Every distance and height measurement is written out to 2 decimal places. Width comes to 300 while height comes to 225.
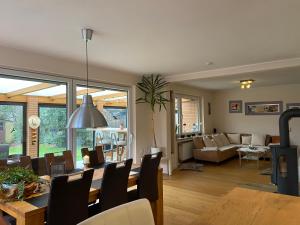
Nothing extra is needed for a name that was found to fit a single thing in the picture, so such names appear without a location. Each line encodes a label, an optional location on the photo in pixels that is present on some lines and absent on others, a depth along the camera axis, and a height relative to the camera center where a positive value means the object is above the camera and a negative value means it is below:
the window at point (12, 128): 3.27 -0.05
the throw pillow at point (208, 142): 7.04 -0.62
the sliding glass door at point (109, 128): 4.26 -0.11
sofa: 6.66 -0.71
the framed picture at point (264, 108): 7.48 +0.44
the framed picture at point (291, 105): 7.13 +0.49
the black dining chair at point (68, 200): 1.76 -0.62
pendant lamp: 2.45 +0.08
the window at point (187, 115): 6.98 +0.23
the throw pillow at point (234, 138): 7.89 -0.58
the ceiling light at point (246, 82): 5.93 +1.01
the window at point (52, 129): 3.73 -0.08
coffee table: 6.29 -0.84
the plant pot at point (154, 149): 5.30 -0.61
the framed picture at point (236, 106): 8.21 +0.55
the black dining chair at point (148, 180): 2.64 -0.68
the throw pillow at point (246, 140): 7.60 -0.62
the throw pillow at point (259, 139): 7.24 -0.59
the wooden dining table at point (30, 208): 1.68 -0.64
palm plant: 5.36 +0.76
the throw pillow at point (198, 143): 6.96 -0.64
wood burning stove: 3.29 -0.62
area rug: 6.12 -1.22
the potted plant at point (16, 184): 1.92 -0.51
